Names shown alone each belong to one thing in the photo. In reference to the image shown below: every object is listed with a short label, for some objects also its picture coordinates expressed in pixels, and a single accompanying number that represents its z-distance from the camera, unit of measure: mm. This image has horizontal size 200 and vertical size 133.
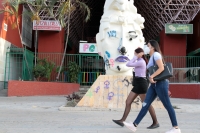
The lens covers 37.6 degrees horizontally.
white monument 9367
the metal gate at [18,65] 17938
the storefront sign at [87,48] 20875
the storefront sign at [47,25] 20853
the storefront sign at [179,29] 22000
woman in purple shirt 6070
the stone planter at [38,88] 15234
